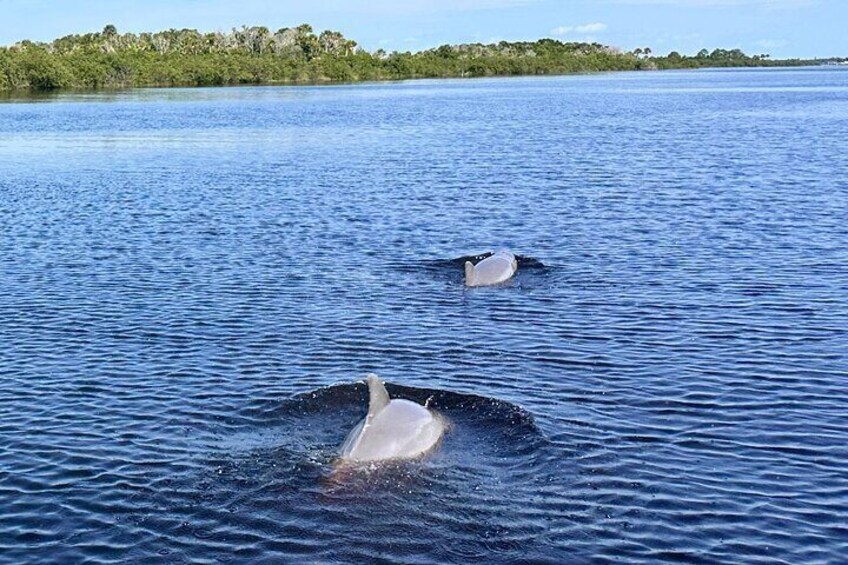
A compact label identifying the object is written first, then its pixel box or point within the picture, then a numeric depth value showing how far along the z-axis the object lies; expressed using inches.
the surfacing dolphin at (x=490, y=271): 1358.3
